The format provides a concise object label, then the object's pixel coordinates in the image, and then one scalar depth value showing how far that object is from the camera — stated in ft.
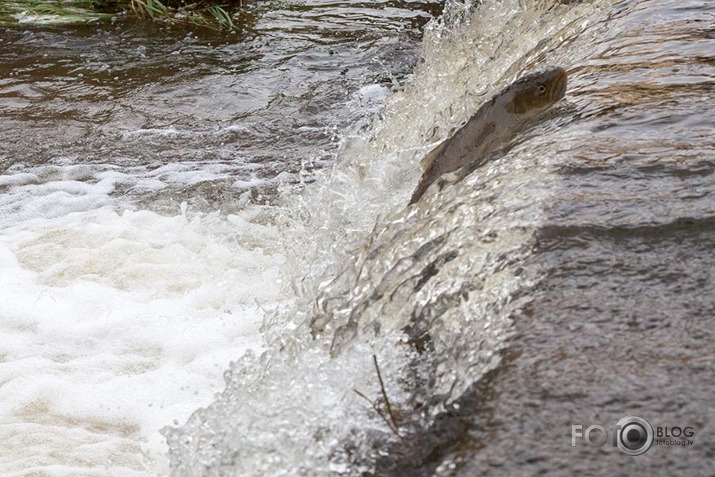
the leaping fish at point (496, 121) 22.98
